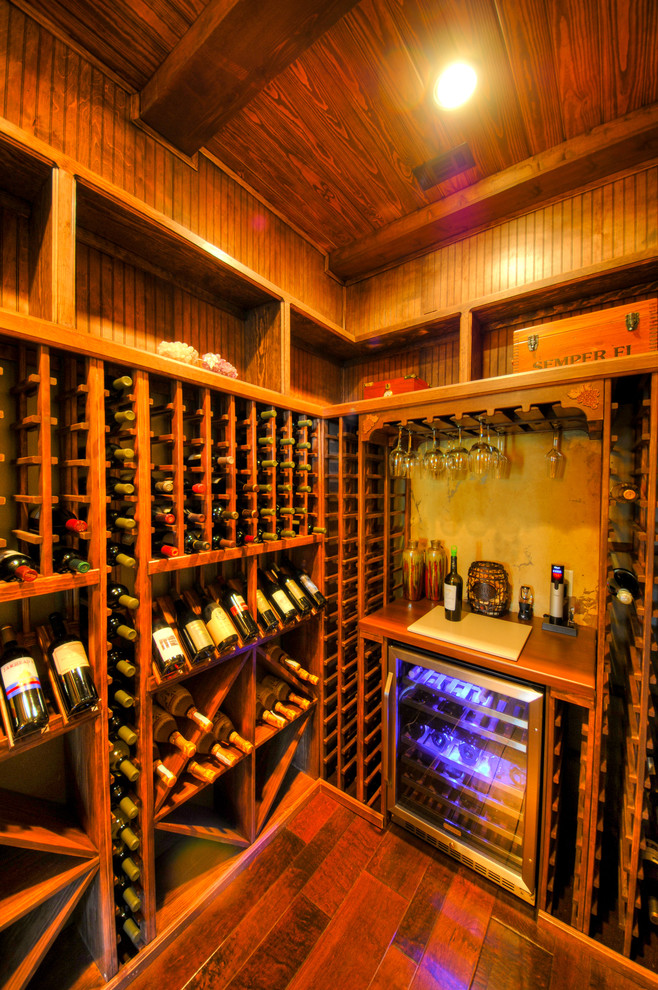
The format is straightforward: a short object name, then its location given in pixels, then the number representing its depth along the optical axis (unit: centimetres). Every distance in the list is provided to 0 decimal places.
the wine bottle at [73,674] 113
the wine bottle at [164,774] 137
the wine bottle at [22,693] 101
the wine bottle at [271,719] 185
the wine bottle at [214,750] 158
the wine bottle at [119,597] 124
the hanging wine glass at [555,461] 178
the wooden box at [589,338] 144
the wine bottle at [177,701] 153
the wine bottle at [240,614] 161
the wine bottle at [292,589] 192
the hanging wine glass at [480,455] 183
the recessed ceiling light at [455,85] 131
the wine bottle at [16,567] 101
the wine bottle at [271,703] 193
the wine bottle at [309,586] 202
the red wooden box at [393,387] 198
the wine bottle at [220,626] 151
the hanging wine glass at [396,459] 204
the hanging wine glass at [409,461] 204
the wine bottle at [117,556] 124
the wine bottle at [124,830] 128
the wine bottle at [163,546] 136
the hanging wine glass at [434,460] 198
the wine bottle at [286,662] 193
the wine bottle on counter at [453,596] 198
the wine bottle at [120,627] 121
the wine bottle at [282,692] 199
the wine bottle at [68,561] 112
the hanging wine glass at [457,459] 190
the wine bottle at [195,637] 145
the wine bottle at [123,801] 127
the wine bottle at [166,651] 134
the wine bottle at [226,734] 165
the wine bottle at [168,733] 144
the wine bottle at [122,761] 127
